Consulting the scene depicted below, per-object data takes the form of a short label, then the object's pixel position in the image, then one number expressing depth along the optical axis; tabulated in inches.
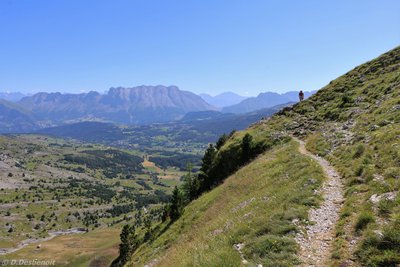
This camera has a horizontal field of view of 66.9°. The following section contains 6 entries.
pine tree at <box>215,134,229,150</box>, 2768.7
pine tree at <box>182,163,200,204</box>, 2439.2
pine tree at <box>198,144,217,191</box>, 2332.7
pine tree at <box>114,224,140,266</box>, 2735.2
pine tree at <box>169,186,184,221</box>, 1976.6
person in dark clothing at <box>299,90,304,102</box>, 2637.8
